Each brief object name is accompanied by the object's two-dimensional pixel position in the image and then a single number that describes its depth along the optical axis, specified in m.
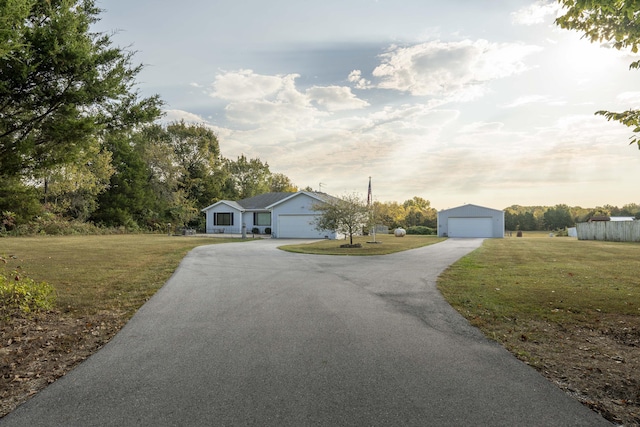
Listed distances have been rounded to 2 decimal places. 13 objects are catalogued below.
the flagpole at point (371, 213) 22.56
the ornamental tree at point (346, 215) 21.72
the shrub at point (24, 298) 6.49
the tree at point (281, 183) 64.62
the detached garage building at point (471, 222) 36.53
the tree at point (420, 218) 51.09
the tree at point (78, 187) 31.69
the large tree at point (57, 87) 7.72
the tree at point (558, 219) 54.38
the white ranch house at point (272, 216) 30.95
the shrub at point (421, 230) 45.50
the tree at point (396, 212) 51.97
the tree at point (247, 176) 55.97
